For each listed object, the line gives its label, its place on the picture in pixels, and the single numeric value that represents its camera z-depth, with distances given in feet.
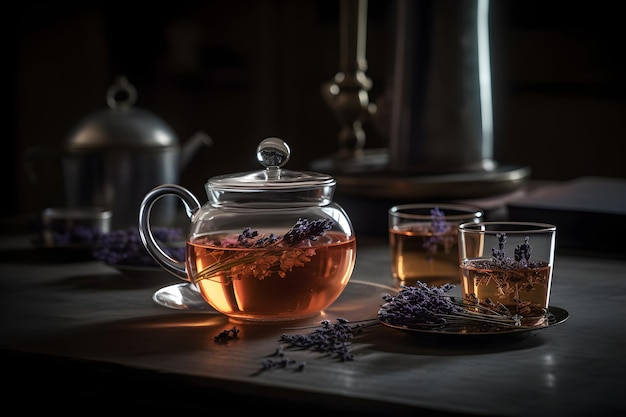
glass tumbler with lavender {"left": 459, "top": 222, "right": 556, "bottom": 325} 2.77
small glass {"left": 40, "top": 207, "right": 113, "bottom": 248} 4.23
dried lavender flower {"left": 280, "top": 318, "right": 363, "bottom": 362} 2.57
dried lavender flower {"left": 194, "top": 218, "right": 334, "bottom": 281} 2.71
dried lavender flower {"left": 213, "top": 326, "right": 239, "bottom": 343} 2.71
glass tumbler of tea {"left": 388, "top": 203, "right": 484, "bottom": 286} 3.43
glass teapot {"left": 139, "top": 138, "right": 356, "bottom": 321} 2.73
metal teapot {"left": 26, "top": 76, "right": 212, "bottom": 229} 5.04
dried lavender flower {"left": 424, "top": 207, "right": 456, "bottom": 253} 3.43
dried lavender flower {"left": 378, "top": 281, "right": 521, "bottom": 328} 2.66
